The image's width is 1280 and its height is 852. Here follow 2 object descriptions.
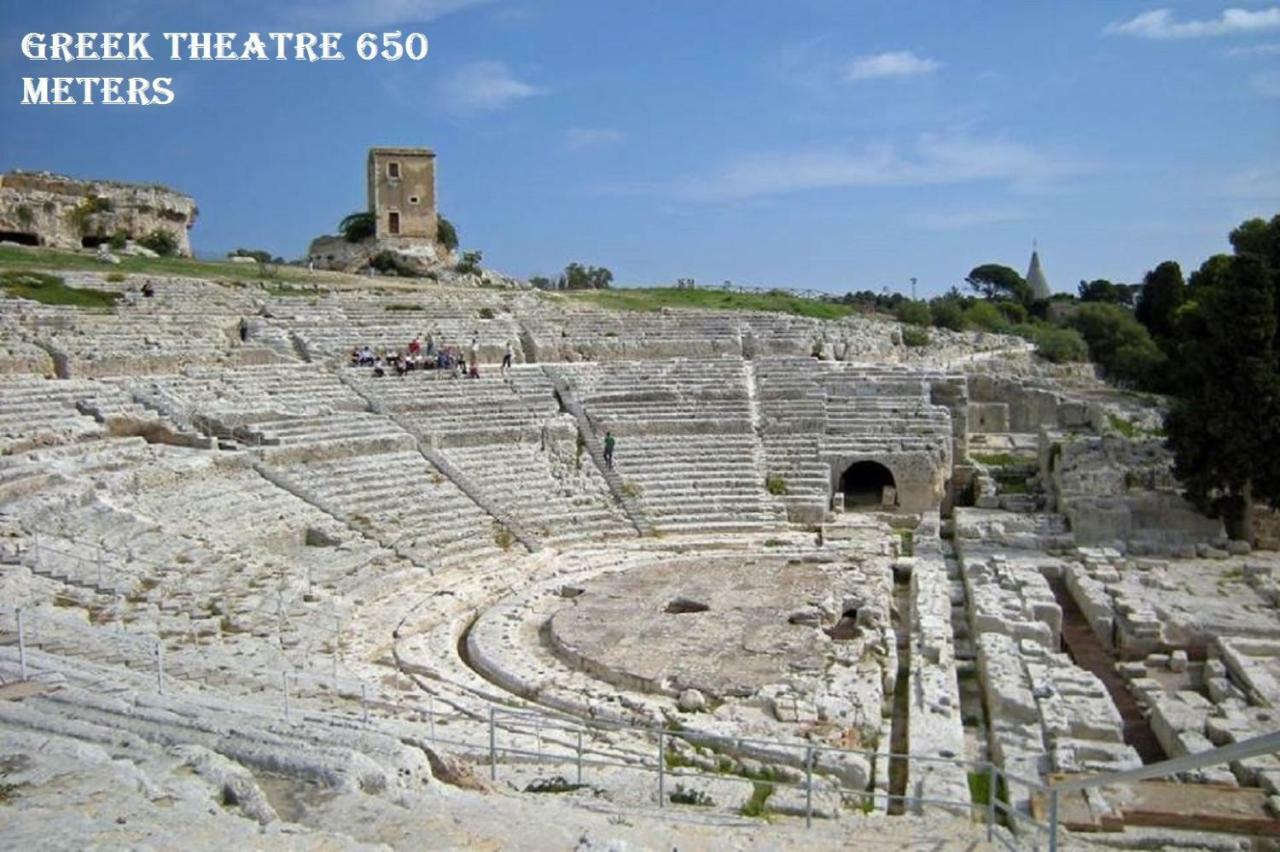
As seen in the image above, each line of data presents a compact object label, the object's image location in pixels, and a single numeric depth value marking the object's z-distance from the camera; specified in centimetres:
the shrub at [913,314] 4494
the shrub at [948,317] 4825
